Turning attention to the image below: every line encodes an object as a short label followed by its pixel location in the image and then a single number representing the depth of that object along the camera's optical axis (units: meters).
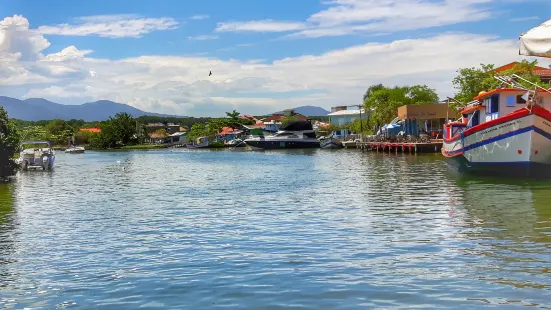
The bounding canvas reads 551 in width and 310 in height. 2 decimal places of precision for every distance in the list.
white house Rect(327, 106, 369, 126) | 151.25
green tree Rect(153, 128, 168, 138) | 184.27
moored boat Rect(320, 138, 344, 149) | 104.75
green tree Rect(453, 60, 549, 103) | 60.41
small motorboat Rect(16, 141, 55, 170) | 53.19
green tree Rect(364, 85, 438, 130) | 101.69
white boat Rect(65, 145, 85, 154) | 126.56
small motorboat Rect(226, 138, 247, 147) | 134.90
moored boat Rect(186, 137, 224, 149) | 133.95
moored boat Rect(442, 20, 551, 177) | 28.53
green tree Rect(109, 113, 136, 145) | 160.25
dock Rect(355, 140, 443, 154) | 68.00
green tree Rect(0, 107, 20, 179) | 40.42
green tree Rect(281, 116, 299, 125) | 159.57
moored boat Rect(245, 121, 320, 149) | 113.38
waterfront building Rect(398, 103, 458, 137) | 80.88
